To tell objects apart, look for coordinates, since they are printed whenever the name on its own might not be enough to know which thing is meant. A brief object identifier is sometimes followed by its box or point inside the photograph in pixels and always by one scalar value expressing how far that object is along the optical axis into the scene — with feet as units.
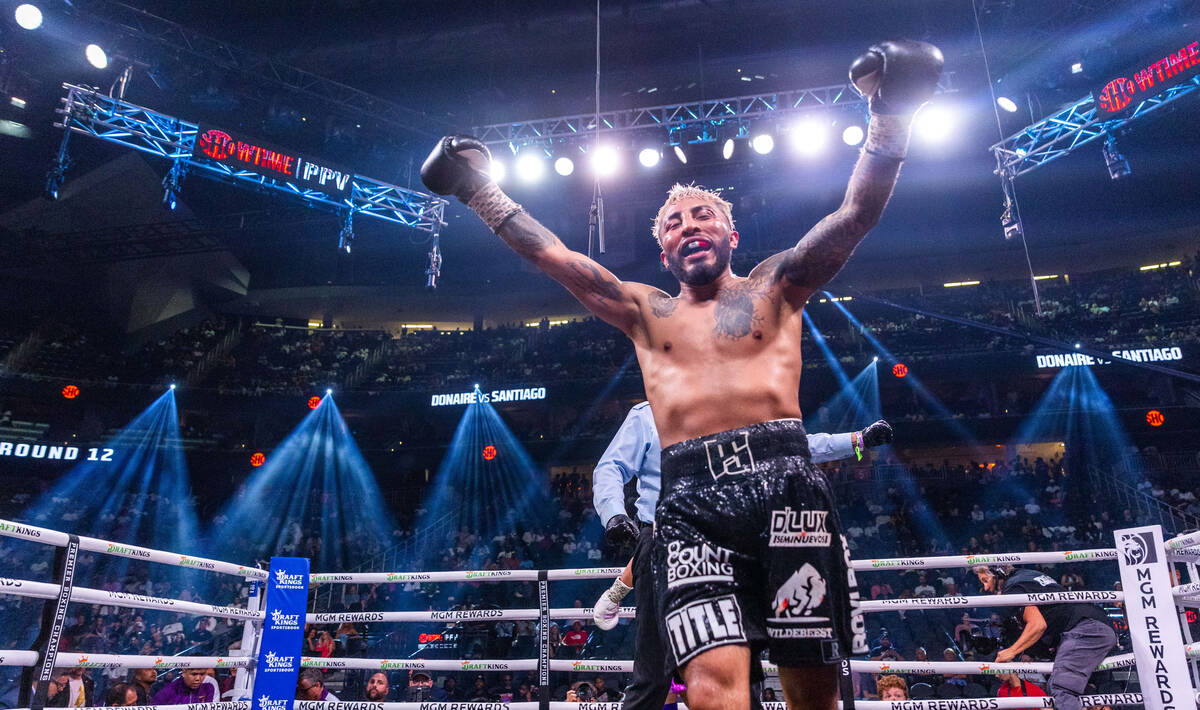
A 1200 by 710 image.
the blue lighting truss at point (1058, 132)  31.48
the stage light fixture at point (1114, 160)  30.71
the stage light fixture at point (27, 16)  27.84
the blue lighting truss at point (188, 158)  30.32
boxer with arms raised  5.90
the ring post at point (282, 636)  13.38
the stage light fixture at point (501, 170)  36.68
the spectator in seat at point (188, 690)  16.03
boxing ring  9.84
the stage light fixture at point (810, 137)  33.14
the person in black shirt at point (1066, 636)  13.41
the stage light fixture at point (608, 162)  34.28
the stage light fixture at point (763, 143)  34.04
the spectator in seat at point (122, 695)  16.76
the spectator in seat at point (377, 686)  17.92
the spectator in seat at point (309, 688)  18.85
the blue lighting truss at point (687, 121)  33.17
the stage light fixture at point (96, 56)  29.48
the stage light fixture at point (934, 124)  31.50
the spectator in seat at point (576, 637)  30.17
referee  8.75
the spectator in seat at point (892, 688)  15.80
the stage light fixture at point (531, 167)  36.40
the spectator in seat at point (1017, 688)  18.21
